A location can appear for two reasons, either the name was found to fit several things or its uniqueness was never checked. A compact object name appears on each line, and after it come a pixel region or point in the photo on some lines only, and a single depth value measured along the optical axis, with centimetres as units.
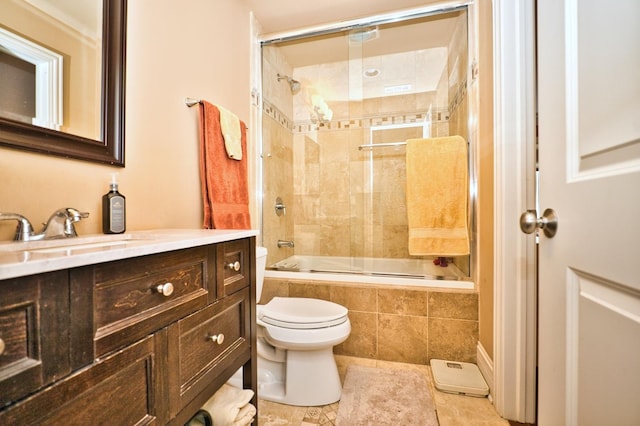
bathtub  174
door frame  112
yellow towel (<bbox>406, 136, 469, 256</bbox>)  179
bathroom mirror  72
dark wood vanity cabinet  38
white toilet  133
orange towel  129
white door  43
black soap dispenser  88
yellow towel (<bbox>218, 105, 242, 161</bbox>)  138
